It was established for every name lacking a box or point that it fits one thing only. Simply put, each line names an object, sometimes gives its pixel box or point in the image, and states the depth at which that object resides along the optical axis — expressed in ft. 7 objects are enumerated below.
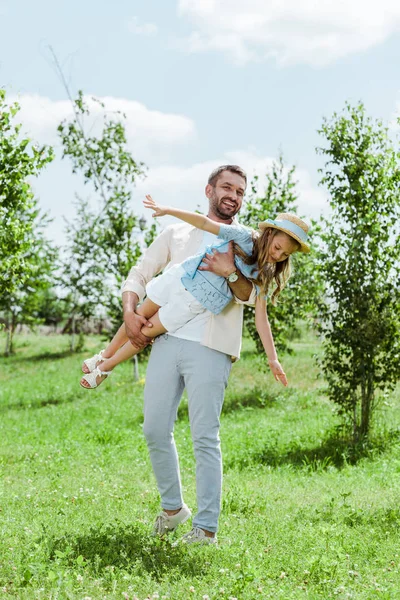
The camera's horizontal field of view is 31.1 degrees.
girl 15.17
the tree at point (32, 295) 82.58
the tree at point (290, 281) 49.67
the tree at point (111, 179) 60.08
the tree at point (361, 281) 32.96
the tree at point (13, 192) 30.53
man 15.44
